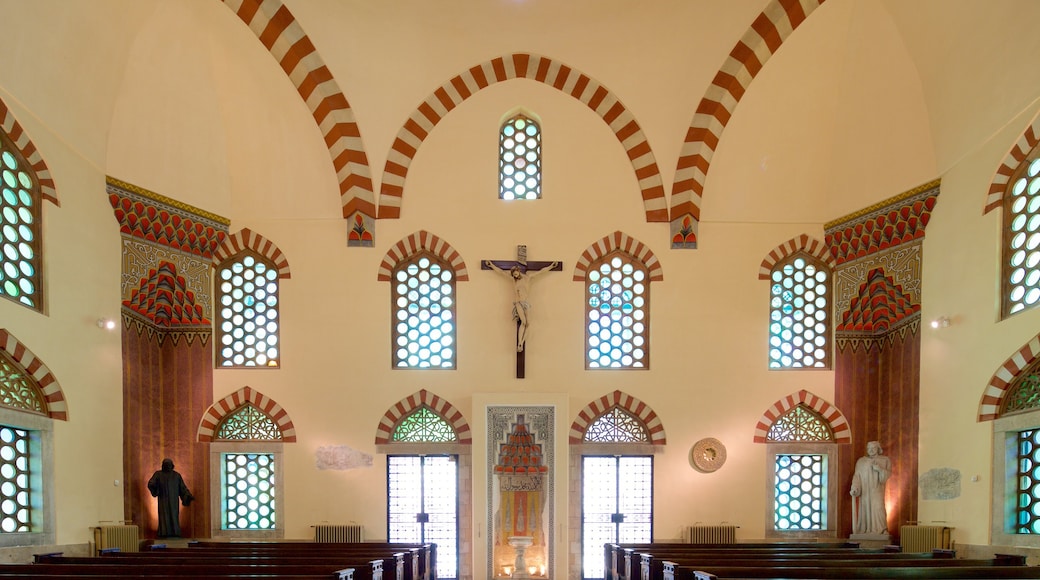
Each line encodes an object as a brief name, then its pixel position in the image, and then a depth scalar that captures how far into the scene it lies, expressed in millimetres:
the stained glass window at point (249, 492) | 16469
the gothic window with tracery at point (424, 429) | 16719
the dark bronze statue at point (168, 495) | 15344
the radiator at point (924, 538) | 13539
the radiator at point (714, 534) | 16281
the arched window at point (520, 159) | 17266
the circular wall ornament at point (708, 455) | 16562
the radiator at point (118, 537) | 13359
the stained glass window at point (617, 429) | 16797
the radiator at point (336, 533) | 16125
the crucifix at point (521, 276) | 16547
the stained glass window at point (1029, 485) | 12266
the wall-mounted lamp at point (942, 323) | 14070
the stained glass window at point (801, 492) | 16672
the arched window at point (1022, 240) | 12430
